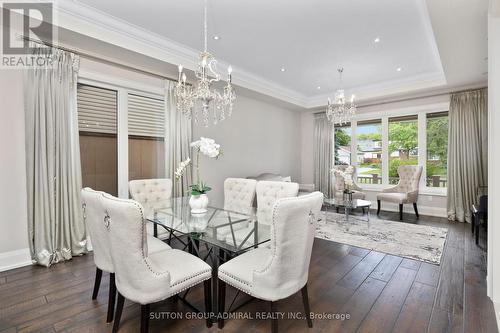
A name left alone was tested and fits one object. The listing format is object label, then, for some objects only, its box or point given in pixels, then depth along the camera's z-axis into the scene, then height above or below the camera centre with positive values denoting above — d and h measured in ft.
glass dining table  6.19 -1.80
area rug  10.54 -3.64
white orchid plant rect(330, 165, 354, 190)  15.08 -0.76
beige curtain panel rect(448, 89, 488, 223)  15.02 +0.95
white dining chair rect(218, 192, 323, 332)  4.81 -1.93
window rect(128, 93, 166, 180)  12.34 +1.53
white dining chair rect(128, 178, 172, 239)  9.86 -1.16
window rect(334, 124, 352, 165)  21.62 +1.93
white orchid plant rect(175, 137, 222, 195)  7.86 +0.46
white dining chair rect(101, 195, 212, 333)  4.54 -2.06
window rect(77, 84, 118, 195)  10.80 +1.36
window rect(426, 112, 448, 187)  17.35 +1.20
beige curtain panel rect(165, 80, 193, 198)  12.94 +1.49
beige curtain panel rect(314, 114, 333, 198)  21.62 +1.13
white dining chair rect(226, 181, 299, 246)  8.43 -1.08
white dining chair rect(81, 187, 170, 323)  5.44 -1.65
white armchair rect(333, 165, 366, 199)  19.15 -1.63
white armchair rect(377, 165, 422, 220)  16.33 -1.74
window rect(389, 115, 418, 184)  18.57 +1.76
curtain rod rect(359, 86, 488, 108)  15.74 +4.95
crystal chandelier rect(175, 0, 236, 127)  7.95 +2.52
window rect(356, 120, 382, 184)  20.16 +1.21
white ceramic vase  8.31 -1.27
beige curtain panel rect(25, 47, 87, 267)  9.07 +0.17
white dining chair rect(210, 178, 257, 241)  8.73 -1.40
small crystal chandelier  14.03 +3.44
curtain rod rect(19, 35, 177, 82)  9.21 +4.75
